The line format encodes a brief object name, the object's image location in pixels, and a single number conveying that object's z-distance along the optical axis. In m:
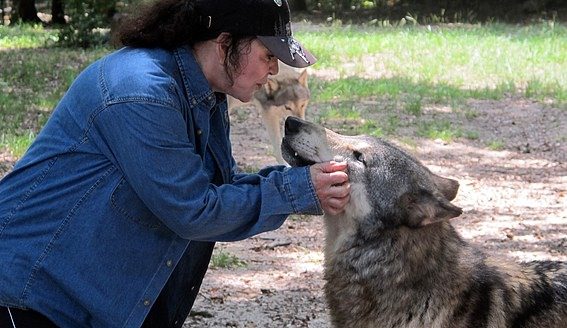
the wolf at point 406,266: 3.38
